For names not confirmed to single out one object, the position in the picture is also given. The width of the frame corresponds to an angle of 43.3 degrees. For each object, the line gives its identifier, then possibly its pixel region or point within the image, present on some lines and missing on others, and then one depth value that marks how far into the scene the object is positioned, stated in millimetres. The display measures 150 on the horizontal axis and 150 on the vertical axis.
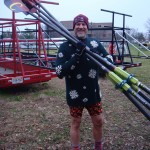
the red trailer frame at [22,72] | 4410
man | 2065
